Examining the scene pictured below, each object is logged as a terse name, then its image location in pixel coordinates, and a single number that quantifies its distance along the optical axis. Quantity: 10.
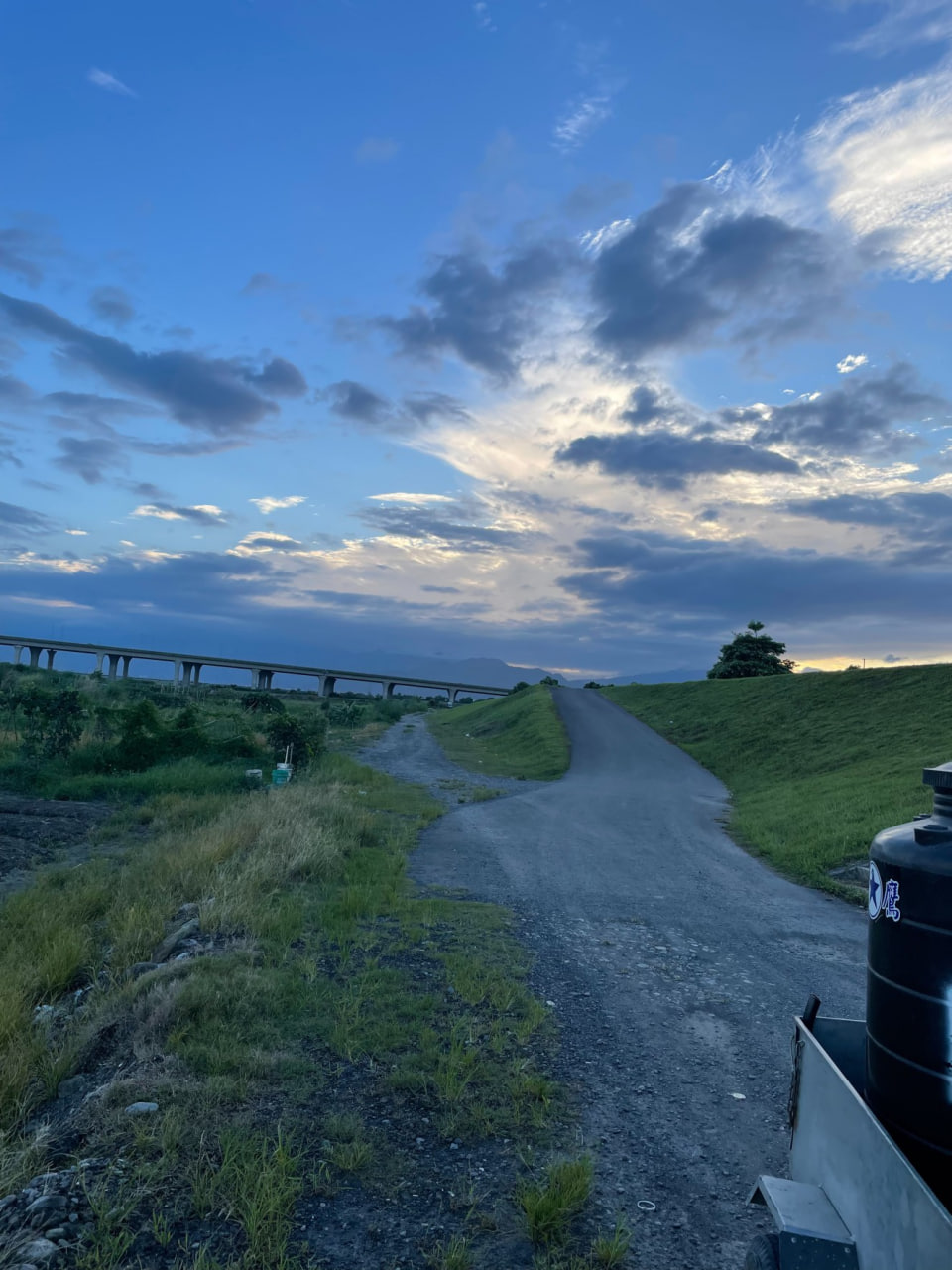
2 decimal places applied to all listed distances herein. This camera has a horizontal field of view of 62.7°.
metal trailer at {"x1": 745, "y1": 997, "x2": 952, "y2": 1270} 2.42
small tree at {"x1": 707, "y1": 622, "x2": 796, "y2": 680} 61.72
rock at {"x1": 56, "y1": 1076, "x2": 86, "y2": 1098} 5.18
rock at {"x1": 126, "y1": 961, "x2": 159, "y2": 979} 7.16
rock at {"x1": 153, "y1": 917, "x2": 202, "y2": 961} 7.59
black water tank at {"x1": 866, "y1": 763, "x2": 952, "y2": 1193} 2.78
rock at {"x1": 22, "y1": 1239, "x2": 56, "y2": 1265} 3.36
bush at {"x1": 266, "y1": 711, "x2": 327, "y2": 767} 23.91
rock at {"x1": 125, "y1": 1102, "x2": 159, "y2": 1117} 4.52
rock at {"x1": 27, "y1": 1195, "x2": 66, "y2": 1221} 3.64
